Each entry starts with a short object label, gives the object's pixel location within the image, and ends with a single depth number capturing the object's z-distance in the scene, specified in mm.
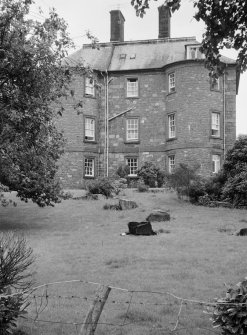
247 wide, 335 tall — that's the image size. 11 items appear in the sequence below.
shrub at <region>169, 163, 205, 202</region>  26594
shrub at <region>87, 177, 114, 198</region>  28984
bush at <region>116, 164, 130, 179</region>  37625
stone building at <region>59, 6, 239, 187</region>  37281
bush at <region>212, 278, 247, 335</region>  6090
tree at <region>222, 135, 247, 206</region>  25688
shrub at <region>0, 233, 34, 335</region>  7031
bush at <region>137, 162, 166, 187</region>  35969
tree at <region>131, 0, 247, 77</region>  9492
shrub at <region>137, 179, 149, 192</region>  31622
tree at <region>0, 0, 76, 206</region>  10234
